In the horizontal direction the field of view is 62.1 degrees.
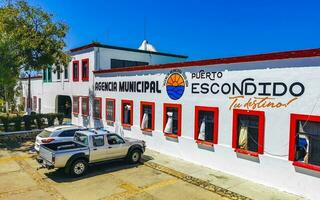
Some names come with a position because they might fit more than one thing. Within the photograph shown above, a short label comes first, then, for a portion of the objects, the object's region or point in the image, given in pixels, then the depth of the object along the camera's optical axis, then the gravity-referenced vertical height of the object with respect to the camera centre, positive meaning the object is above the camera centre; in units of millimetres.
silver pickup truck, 11070 -2694
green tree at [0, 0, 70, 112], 17672 +3576
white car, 14203 -2443
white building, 9695 -948
